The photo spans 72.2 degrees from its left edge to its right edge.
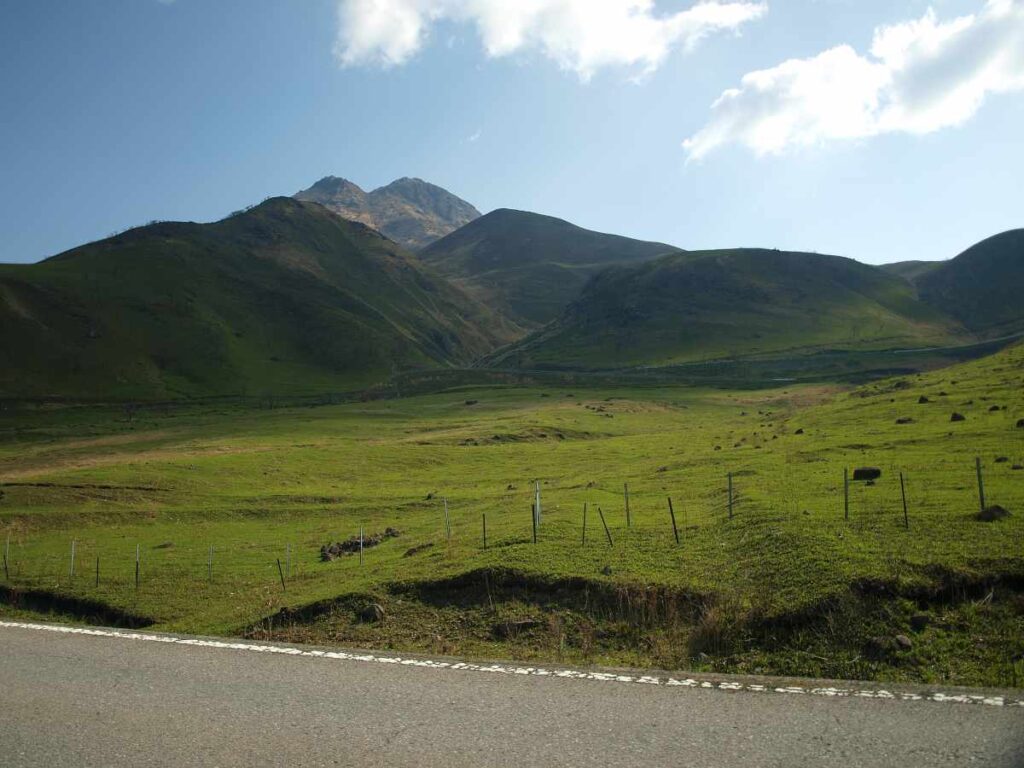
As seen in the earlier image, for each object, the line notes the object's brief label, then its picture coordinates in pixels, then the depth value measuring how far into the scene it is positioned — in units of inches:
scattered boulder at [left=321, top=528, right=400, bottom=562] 1397.6
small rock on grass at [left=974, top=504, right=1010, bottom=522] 867.4
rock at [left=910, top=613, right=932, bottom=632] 593.3
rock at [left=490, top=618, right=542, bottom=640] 742.5
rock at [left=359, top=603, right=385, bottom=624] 814.8
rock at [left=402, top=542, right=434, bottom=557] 1205.5
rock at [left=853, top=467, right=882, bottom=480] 1406.3
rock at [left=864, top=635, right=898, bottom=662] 559.8
